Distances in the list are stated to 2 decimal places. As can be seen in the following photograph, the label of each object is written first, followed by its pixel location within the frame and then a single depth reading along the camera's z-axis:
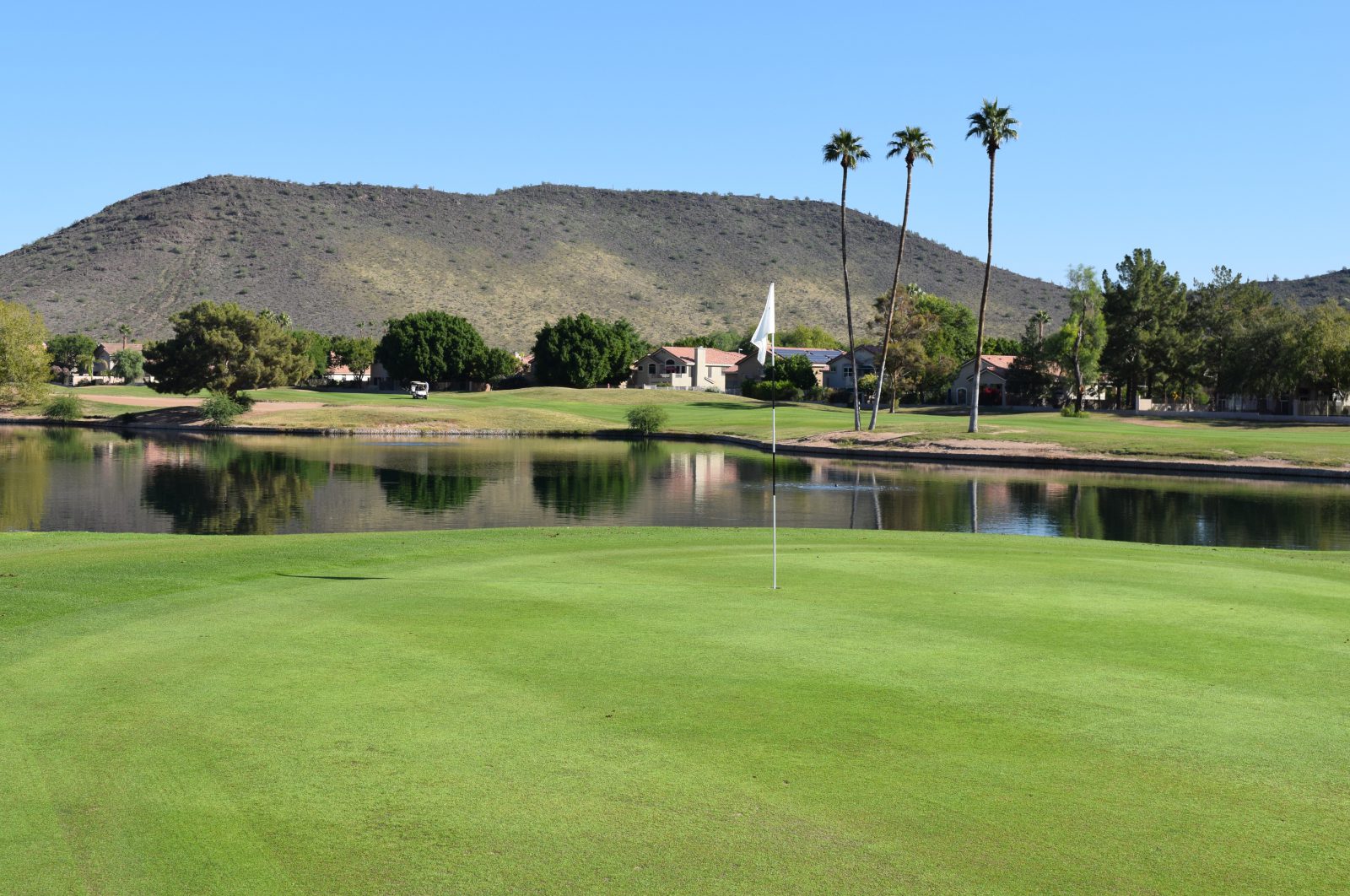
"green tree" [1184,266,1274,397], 113.16
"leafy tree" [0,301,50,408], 78.44
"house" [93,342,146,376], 164.75
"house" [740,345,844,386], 144.50
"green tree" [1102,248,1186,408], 114.56
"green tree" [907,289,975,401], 124.56
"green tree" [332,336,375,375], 163.38
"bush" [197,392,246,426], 95.88
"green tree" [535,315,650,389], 136.75
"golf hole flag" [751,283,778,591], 17.09
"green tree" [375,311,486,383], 140.38
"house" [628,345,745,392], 149.38
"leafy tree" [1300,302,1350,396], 95.38
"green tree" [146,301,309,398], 102.69
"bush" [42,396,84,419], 100.25
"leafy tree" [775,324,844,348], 178.38
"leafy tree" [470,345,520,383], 143.75
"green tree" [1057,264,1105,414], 113.75
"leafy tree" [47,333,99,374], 162.75
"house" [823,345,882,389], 132.50
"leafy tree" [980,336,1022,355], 149.25
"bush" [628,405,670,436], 93.62
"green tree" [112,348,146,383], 155.25
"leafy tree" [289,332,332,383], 149.12
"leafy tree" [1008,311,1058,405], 122.31
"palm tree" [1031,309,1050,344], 124.81
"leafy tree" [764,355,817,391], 131.50
